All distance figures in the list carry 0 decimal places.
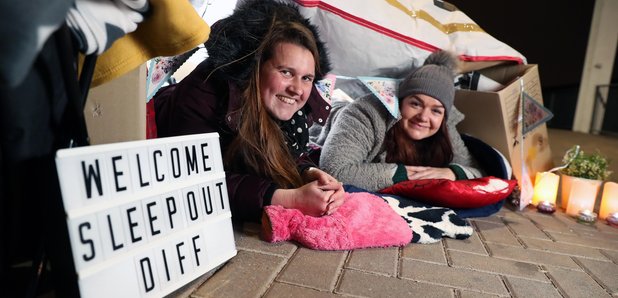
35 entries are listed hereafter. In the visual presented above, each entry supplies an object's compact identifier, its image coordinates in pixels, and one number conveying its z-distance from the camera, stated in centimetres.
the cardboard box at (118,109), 78
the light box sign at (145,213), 57
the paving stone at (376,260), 95
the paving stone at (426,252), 105
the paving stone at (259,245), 101
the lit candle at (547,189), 183
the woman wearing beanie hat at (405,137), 156
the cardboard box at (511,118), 184
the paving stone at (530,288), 90
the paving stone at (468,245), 115
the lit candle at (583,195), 172
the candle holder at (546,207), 171
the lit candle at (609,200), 166
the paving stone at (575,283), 93
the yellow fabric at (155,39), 61
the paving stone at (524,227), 137
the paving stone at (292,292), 80
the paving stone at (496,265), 101
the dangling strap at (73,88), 47
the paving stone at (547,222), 149
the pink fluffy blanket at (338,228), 105
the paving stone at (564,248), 121
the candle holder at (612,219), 158
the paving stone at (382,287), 84
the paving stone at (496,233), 127
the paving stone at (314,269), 86
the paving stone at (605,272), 99
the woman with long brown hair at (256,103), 114
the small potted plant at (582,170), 179
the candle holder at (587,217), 160
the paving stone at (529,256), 111
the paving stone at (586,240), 132
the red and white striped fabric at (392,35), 157
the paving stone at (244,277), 79
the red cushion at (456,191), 141
